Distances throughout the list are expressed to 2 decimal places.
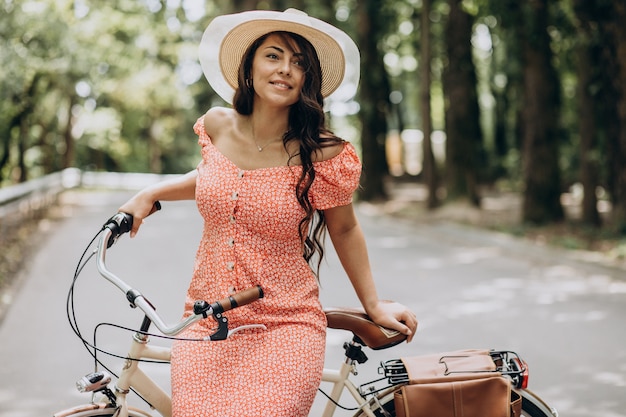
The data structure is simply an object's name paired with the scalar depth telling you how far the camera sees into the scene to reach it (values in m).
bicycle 3.01
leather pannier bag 3.02
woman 2.95
